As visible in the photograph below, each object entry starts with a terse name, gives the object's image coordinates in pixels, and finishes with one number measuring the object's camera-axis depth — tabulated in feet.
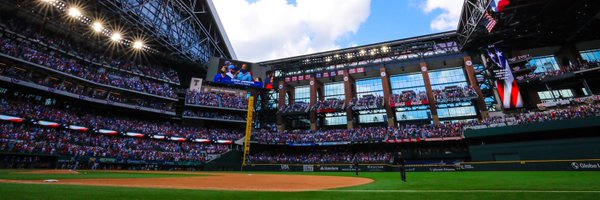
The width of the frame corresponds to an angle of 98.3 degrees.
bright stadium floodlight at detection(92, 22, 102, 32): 114.38
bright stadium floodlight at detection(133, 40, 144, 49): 131.34
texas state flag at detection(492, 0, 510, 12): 85.10
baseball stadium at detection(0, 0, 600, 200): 94.73
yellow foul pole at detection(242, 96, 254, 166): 118.32
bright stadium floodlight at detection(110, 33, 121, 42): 122.42
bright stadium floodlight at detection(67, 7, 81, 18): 101.93
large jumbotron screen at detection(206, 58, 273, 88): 163.94
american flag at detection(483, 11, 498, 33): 97.29
